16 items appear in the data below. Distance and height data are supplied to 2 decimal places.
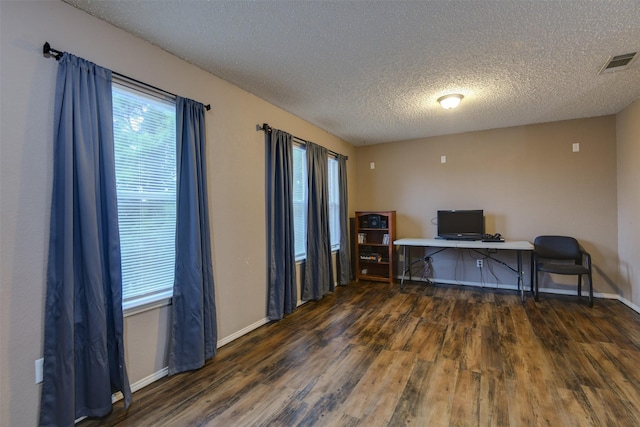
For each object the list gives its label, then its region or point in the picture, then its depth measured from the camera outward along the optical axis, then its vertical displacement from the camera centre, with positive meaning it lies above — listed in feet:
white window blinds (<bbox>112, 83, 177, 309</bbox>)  6.85 +0.56
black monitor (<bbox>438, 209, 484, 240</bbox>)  15.31 -0.94
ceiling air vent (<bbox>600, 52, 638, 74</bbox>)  8.23 +3.99
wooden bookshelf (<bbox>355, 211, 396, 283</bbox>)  16.85 -2.24
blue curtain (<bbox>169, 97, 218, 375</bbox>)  7.73 -1.20
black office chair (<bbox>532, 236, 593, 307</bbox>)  12.65 -2.27
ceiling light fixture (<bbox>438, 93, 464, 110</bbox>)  10.75 +3.84
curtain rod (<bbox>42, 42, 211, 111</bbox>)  5.55 +3.07
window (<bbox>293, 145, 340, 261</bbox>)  13.19 +0.44
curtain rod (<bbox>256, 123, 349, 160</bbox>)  10.84 +3.05
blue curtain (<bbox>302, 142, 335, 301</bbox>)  13.48 -1.00
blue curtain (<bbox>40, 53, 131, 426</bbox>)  5.46 -0.90
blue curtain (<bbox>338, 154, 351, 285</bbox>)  16.55 -1.01
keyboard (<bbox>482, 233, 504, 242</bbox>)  14.37 -1.59
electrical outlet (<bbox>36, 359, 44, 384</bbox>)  5.35 -2.74
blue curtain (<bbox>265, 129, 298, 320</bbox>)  11.16 -0.61
